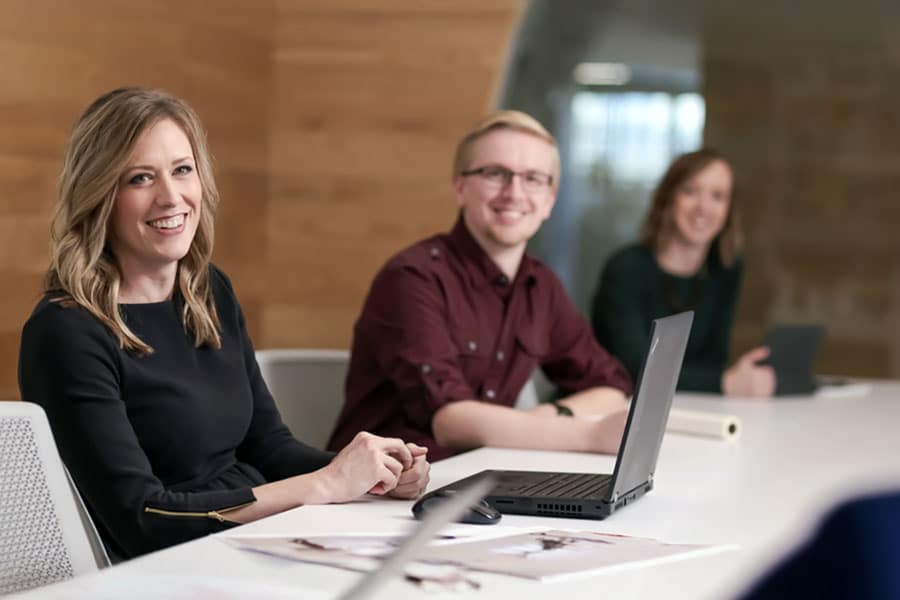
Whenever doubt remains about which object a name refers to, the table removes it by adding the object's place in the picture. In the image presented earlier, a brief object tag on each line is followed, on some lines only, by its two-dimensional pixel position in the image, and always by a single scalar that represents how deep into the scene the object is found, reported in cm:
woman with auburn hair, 351
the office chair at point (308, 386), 287
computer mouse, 209
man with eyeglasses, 276
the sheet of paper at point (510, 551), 190
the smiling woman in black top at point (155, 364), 217
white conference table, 184
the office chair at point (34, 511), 205
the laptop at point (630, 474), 216
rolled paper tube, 278
